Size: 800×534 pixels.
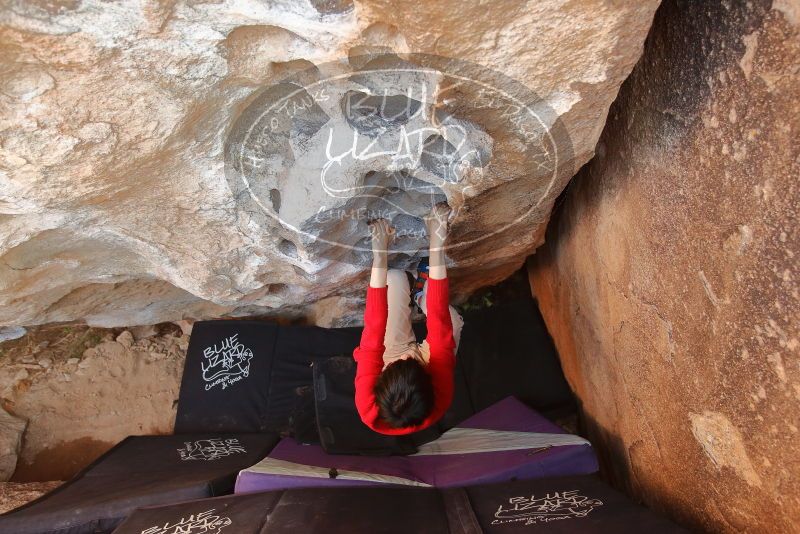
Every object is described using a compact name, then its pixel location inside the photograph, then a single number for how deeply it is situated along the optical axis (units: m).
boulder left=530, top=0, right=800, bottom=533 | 1.11
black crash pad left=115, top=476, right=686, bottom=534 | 1.58
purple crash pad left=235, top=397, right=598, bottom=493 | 1.95
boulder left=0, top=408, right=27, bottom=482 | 2.75
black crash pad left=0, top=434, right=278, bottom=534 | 1.96
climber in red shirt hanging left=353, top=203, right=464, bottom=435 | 1.86
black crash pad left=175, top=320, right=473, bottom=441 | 2.73
